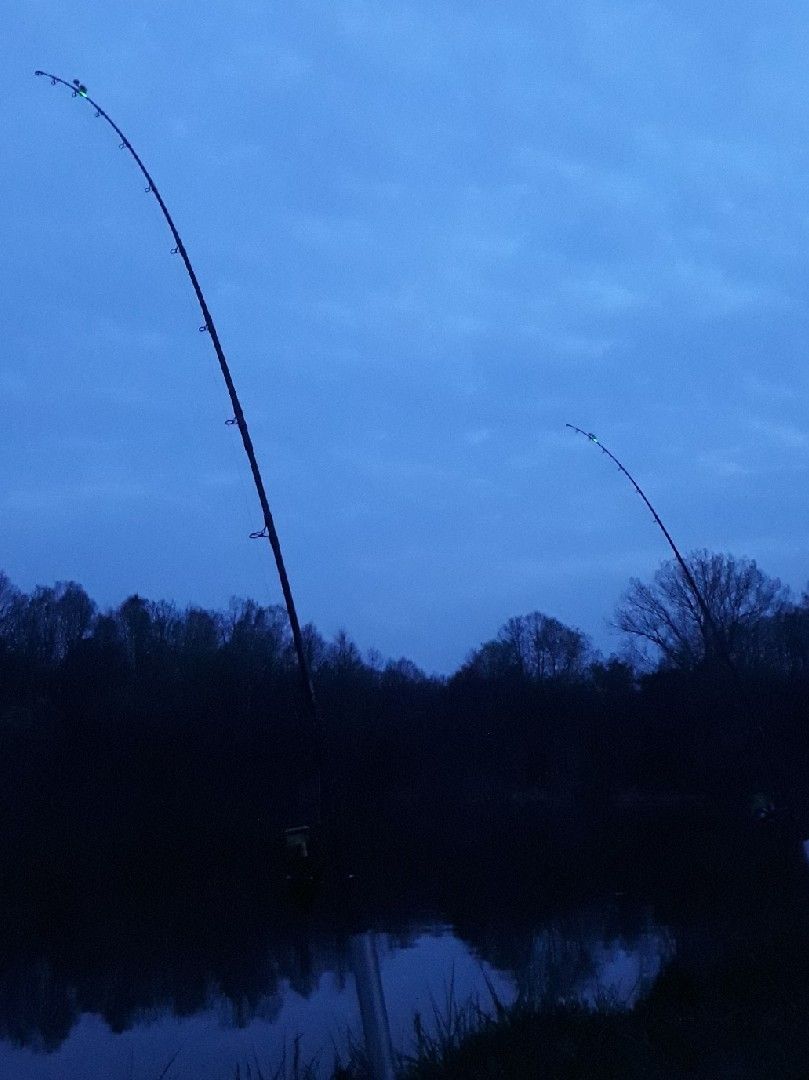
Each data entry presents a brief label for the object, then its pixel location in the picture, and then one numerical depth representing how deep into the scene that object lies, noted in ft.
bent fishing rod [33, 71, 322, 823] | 25.52
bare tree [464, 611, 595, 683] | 264.31
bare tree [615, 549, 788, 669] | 161.79
